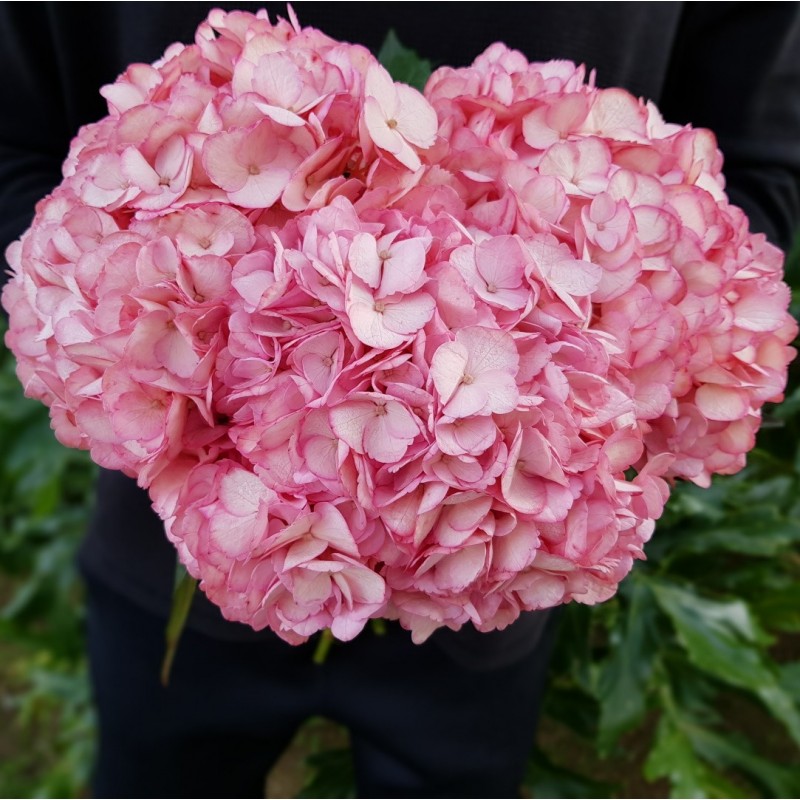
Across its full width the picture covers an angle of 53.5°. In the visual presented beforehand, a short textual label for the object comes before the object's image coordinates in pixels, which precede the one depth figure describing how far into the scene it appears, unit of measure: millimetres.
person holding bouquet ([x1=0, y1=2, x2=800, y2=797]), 556
